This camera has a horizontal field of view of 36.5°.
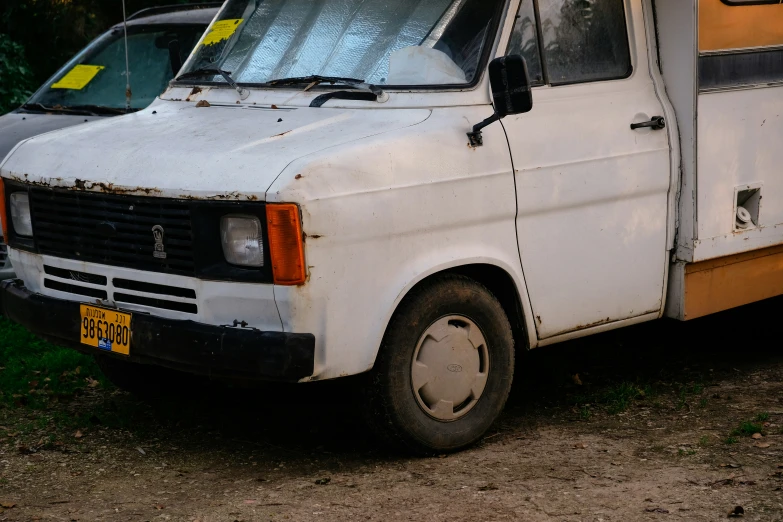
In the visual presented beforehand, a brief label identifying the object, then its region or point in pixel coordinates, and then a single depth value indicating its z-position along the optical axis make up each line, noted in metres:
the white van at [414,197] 4.49
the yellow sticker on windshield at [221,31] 5.86
